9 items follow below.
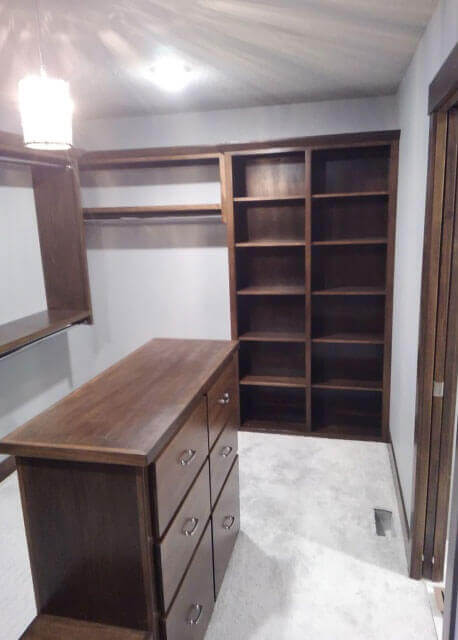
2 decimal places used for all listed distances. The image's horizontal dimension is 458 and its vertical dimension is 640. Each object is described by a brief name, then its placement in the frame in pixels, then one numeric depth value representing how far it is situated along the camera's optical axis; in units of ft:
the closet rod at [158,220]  10.38
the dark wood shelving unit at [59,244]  8.79
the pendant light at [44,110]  4.91
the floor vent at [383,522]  7.21
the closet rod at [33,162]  8.02
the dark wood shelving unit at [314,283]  9.48
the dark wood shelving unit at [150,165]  9.62
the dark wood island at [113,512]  3.92
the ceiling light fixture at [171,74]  6.59
